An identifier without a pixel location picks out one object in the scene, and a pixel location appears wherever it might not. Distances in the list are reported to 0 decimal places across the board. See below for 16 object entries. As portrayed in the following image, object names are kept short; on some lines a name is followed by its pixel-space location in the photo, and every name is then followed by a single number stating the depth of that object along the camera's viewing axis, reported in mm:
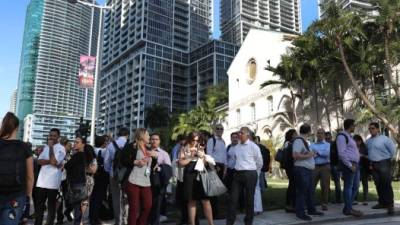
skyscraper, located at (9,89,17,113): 153500
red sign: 17891
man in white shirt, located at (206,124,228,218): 8797
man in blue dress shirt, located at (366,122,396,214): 8781
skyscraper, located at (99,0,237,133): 115625
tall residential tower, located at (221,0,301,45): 151538
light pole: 19391
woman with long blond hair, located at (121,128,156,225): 6207
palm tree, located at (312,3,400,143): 21453
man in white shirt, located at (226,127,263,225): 7242
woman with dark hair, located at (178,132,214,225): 6711
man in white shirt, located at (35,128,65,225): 7195
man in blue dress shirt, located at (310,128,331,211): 9539
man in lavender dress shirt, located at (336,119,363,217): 8219
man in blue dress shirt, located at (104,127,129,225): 7840
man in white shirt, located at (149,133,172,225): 7199
